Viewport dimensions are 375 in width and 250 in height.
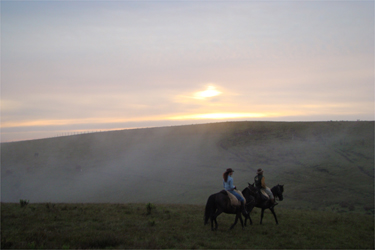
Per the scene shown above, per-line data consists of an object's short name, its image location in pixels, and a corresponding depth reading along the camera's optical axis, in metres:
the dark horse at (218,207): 11.84
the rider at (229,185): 12.10
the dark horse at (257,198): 13.80
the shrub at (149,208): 15.47
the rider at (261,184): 14.06
